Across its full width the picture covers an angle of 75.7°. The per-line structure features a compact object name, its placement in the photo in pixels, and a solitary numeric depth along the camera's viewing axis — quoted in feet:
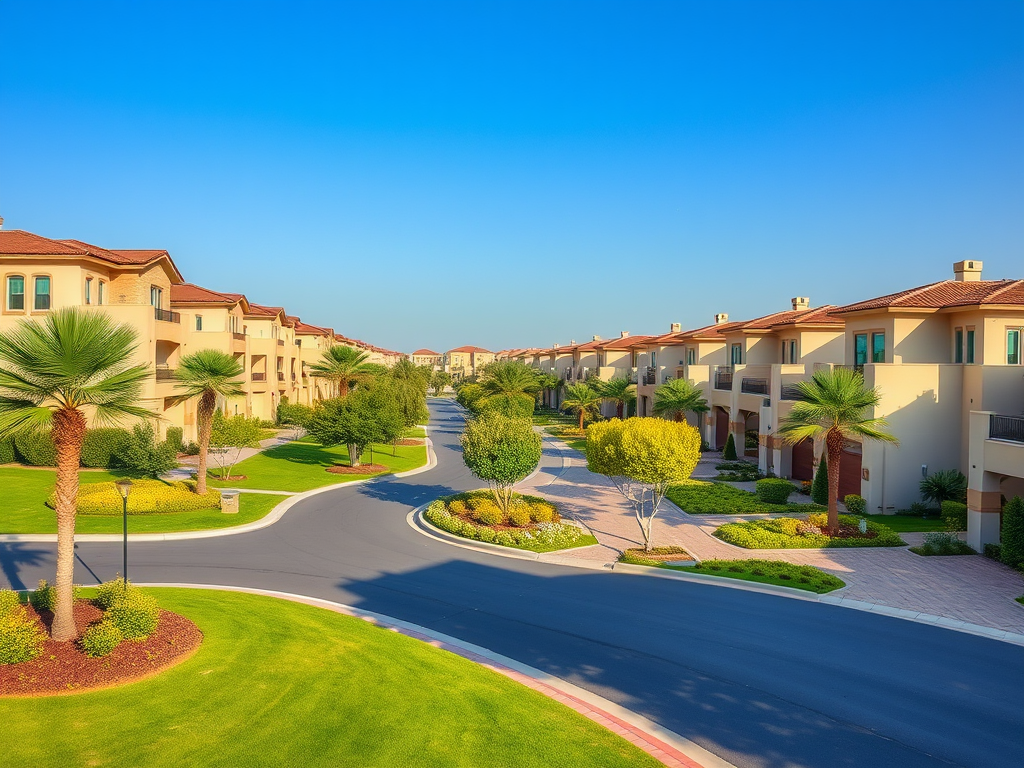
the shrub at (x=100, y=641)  33.01
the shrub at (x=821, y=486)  85.66
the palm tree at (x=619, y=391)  176.35
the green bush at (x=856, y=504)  79.82
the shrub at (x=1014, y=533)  56.03
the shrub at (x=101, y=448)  100.89
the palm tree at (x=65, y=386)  34.40
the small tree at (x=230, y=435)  98.78
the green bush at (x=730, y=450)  125.59
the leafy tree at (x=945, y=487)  76.33
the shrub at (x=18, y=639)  31.71
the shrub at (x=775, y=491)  85.71
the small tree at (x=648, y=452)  64.08
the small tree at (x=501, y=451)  74.95
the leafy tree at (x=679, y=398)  134.82
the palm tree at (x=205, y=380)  86.53
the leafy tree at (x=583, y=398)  179.22
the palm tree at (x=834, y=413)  68.93
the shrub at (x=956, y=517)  68.64
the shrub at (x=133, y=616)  34.94
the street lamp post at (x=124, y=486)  46.19
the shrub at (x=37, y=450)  96.89
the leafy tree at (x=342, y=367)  177.68
